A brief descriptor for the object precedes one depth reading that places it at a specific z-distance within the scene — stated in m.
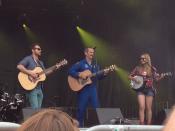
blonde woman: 10.15
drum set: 10.82
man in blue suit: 10.34
